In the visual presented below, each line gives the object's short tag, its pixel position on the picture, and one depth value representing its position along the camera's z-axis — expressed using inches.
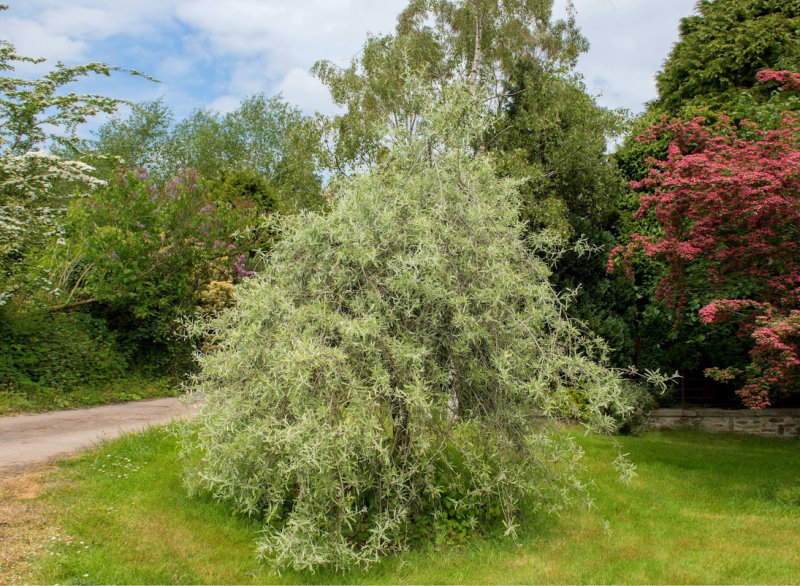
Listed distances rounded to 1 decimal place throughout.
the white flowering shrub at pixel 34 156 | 313.3
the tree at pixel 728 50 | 491.5
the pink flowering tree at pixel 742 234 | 256.8
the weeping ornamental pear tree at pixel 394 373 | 175.2
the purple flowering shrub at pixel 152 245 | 430.3
